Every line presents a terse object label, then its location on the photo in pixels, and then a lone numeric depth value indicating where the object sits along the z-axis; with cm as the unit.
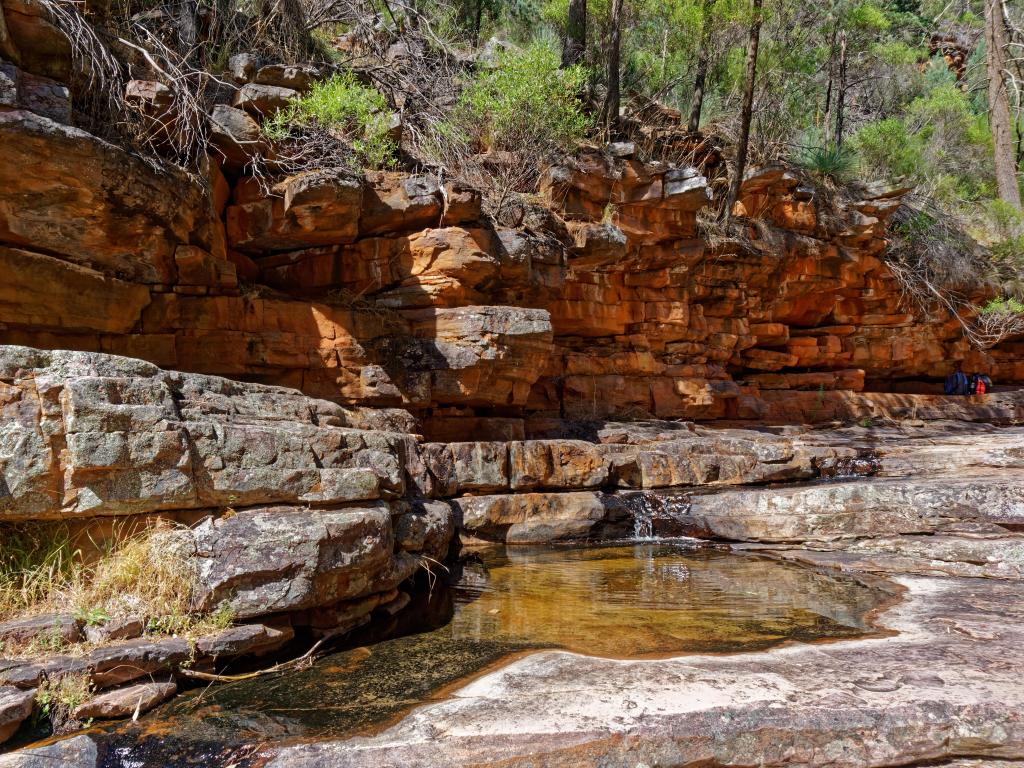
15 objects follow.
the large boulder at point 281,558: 399
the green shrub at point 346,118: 856
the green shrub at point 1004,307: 1553
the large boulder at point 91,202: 641
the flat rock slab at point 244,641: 373
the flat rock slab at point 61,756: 271
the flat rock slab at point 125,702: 321
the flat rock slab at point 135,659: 335
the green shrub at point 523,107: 1109
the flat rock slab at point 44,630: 337
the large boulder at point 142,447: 376
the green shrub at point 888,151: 1694
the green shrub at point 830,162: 1519
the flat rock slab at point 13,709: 292
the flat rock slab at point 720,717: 283
